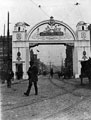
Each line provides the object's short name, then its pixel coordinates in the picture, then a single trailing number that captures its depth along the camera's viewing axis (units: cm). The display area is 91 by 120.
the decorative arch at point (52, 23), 4003
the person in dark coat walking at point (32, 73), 1123
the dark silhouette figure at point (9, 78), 1821
